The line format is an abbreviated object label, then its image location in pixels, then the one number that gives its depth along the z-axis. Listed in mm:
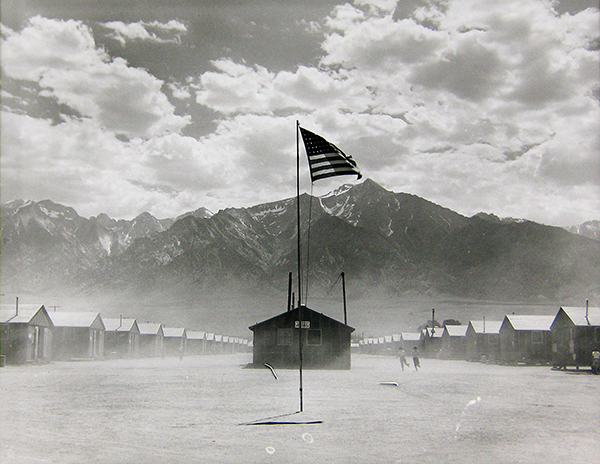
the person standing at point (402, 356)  58603
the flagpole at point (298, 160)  22348
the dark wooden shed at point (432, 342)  121562
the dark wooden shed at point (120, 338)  93938
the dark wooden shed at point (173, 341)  120812
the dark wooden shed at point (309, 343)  55625
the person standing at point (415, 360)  59375
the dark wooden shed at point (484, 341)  87388
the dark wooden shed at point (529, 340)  76812
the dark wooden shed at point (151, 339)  106812
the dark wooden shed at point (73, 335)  79375
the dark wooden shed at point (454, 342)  107125
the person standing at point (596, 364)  52950
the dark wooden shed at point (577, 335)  64088
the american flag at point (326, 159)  21375
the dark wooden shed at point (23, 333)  60156
